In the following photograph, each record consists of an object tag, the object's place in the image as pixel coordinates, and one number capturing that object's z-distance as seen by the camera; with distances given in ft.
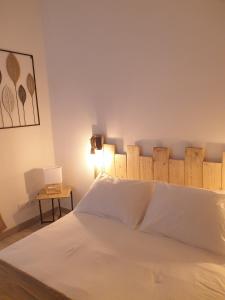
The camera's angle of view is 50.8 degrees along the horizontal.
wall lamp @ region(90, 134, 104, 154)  8.05
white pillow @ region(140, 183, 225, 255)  4.88
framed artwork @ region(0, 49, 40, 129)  8.08
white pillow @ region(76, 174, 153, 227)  6.14
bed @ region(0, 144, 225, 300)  3.86
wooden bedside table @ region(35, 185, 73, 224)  8.62
